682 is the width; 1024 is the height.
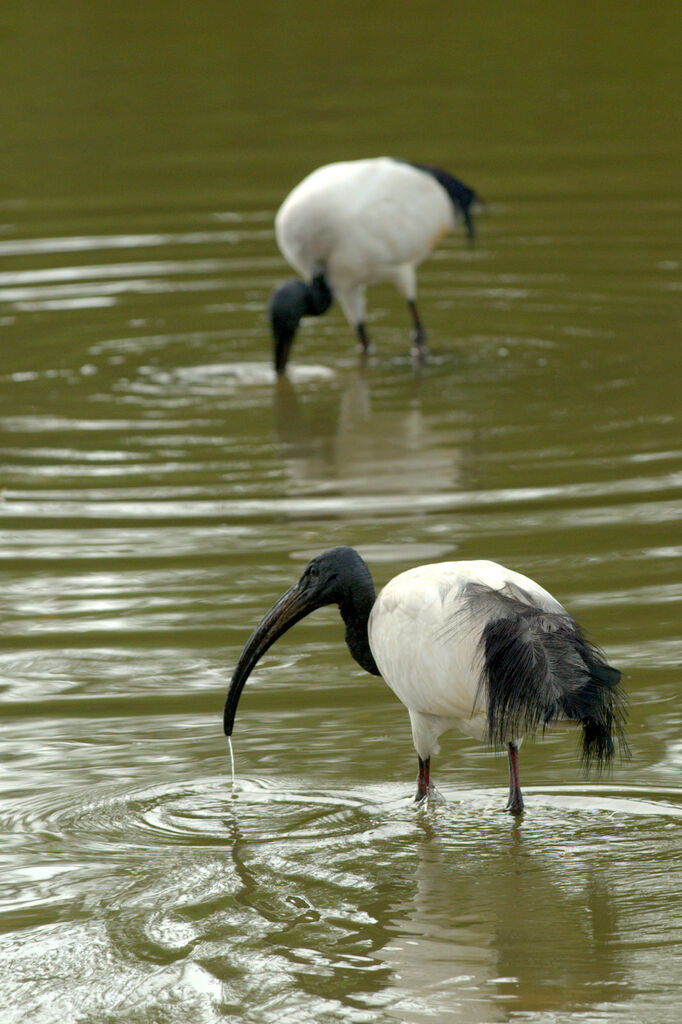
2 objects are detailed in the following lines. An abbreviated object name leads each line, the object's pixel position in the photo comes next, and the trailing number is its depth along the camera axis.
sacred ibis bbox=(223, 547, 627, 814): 9.18
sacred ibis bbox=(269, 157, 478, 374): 24.00
